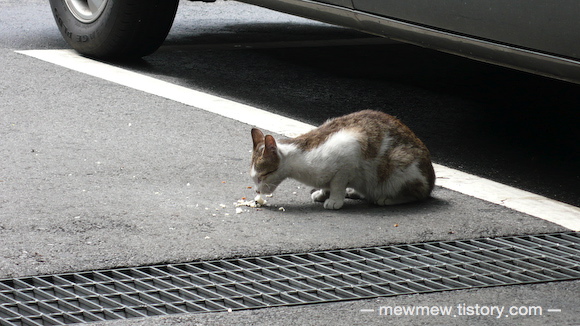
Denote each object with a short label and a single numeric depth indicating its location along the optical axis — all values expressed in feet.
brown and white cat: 23.27
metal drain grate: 17.31
